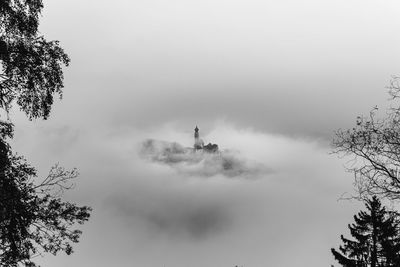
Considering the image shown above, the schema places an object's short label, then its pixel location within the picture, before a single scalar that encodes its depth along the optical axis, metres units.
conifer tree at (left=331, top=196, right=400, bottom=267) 28.82
